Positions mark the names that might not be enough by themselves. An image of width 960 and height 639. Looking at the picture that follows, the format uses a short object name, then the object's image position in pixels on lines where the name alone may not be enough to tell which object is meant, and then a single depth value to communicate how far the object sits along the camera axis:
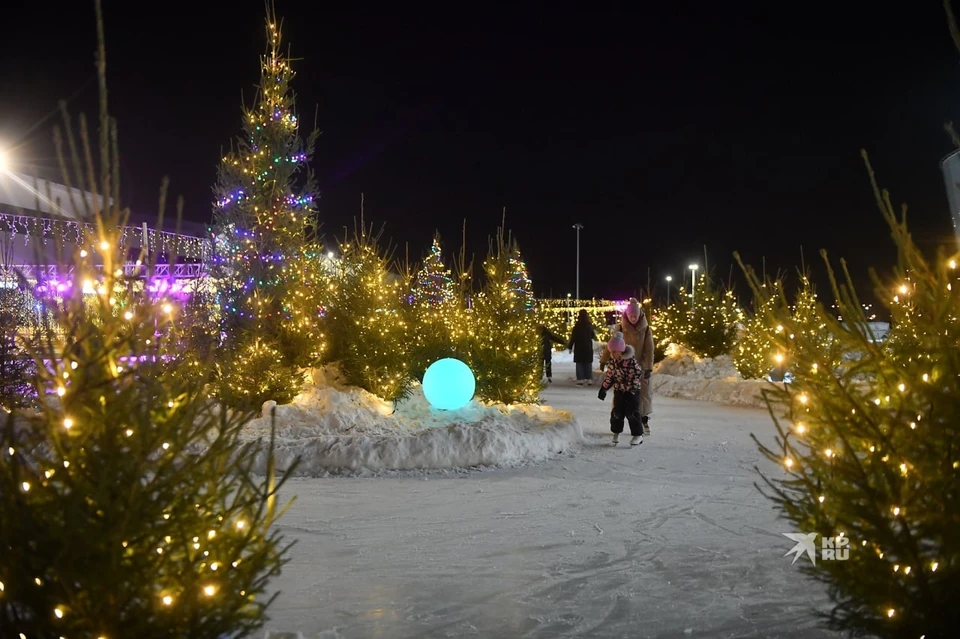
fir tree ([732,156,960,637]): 2.54
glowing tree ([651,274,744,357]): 20.67
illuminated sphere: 9.99
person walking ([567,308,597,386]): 18.55
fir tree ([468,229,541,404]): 10.99
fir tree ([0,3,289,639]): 2.24
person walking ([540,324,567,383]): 17.92
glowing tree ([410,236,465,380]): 11.33
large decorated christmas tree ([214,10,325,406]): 10.84
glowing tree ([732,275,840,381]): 16.44
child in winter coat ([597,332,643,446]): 9.84
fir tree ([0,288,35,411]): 9.20
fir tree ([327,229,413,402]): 10.92
